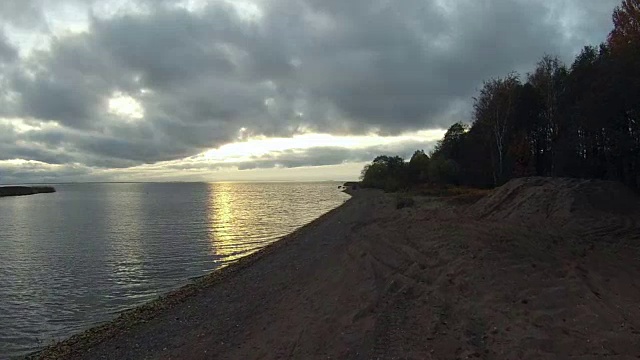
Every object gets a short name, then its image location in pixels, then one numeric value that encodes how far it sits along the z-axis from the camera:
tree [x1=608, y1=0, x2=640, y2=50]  34.59
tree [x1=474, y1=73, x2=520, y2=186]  52.25
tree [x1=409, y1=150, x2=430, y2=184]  85.45
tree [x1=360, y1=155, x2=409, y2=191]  88.99
